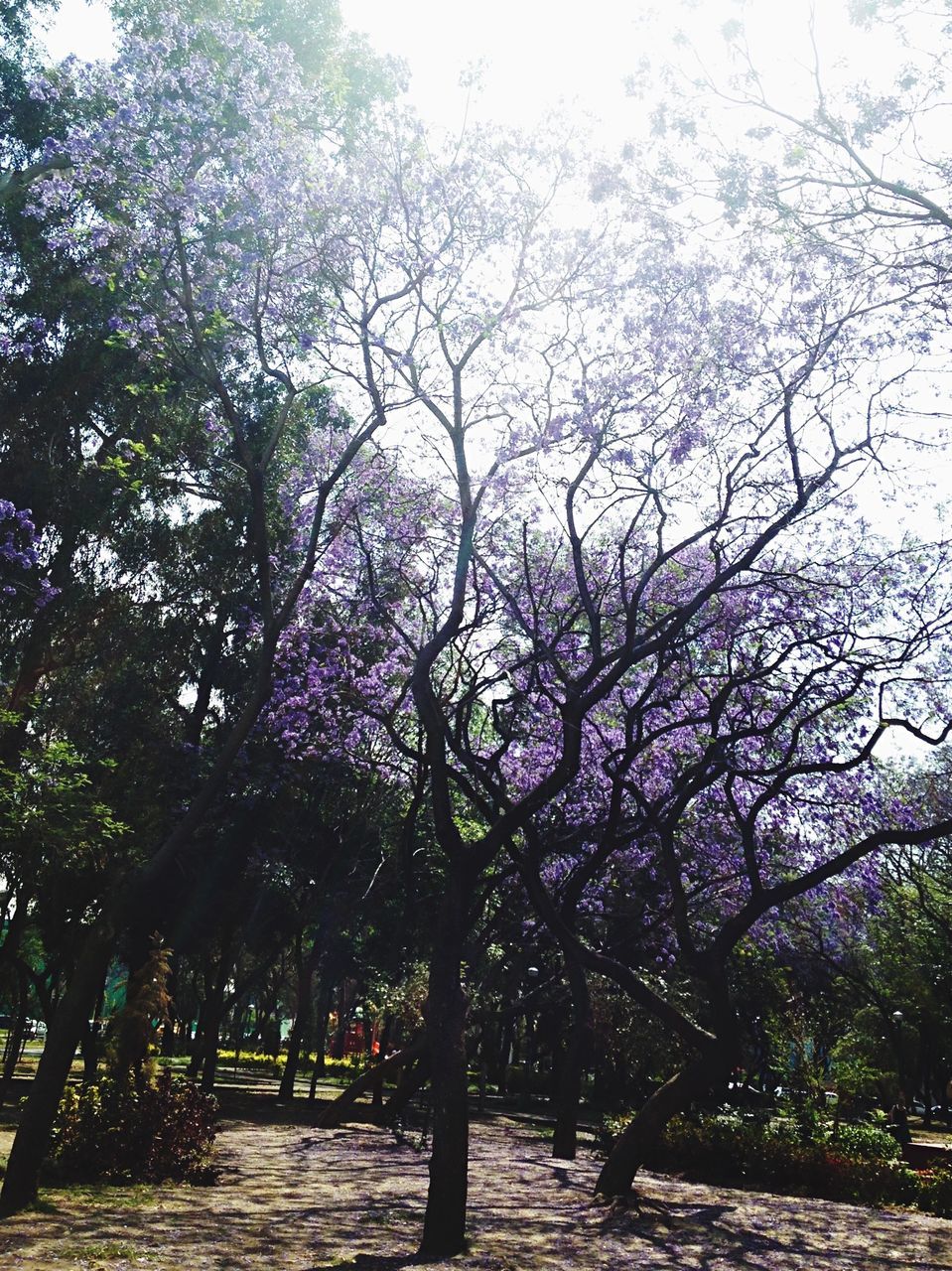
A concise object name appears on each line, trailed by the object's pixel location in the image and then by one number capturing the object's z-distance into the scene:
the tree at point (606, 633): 10.51
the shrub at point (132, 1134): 11.69
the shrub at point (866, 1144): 16.28
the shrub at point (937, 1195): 14.29
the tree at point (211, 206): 11.37
